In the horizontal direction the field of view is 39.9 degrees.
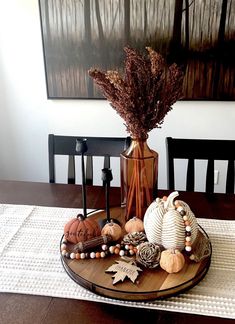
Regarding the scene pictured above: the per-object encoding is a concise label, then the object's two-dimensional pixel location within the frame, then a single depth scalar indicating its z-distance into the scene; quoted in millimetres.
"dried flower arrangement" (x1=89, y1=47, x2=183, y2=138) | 863
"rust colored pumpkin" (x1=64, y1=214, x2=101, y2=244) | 965
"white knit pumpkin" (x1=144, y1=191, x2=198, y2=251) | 881
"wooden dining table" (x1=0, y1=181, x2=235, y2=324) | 772
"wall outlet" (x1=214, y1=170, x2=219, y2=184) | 2334
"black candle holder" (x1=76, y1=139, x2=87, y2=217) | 966
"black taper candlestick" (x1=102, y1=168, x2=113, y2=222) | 990
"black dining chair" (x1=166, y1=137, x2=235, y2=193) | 1482
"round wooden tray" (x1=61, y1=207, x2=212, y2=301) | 802
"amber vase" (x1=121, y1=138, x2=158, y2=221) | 1019
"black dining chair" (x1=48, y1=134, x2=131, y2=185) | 1546
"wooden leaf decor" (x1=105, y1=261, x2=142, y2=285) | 840
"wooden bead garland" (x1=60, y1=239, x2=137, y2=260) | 925
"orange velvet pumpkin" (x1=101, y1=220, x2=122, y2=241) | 985
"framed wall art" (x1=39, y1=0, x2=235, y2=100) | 1985
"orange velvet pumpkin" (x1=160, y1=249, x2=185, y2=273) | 851
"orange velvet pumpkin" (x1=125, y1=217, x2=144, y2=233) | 1021
